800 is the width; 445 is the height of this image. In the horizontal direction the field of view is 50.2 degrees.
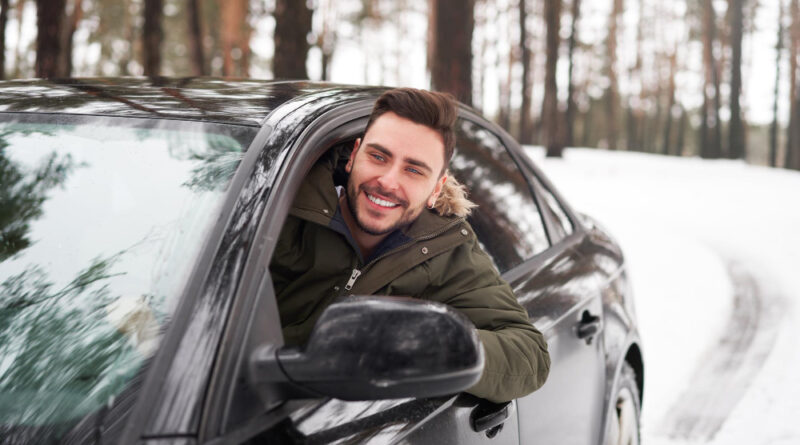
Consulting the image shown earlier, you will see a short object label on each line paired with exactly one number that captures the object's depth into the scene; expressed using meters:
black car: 1.43
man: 2.00
